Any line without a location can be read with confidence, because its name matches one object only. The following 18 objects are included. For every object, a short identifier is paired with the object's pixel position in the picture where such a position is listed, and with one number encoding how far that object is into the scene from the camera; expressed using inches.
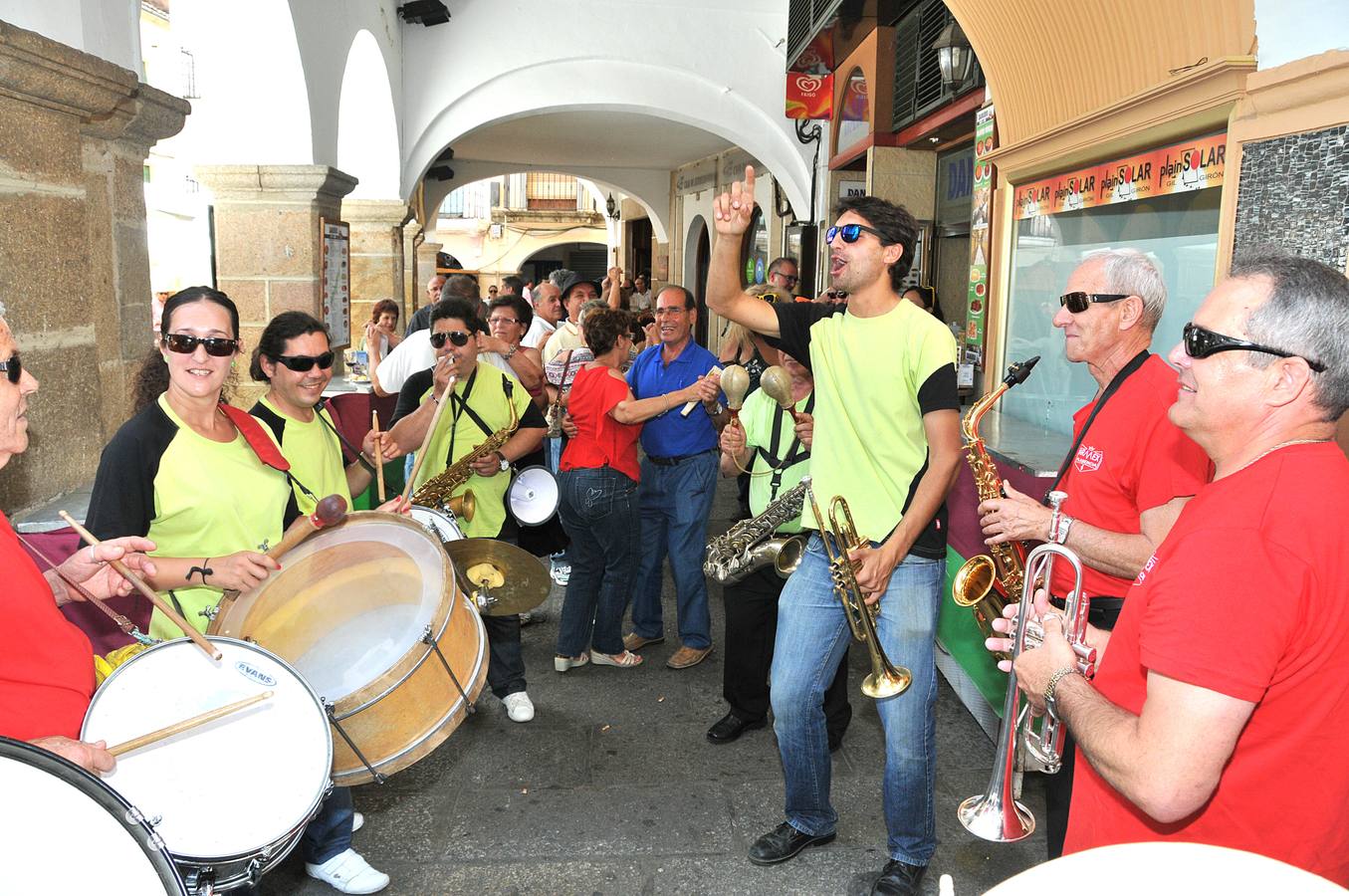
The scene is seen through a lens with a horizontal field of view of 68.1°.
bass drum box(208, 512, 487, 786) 94.4
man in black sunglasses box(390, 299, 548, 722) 169.3
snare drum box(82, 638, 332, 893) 76.7
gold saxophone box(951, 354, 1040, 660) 112.5
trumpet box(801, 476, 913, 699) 110.0
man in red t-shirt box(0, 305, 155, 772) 71.4
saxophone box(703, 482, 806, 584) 145.7
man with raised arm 110.8
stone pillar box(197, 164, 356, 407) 271.1
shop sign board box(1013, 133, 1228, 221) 164.4
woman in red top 189.6
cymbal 151.2
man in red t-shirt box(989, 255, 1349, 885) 53.7
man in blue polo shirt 194.4
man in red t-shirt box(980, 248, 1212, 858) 93.6
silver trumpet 78.0
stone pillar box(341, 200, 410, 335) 428.5
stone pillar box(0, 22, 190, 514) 124.1
